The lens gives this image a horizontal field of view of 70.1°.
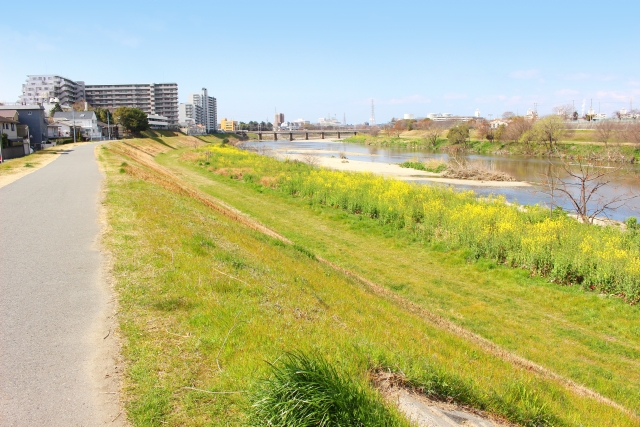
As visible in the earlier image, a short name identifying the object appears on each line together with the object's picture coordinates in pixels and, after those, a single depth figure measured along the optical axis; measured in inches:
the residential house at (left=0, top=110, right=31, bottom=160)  1421.3
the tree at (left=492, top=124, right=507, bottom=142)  3184.1
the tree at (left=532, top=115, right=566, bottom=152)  2647.6
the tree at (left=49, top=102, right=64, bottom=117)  3590.1
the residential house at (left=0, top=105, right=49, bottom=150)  2055.9
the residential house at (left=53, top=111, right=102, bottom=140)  2984.7
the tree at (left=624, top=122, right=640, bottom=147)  2335.9
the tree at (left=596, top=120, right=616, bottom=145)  2641.0
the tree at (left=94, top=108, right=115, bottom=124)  3885.3
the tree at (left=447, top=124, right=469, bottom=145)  3373.5
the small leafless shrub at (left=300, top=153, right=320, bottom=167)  1798.6
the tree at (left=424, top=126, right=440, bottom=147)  3624.5
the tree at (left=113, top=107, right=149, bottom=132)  3457.2
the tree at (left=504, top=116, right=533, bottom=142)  2983.3
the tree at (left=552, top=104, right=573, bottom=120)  3909.9
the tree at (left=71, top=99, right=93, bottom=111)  4503.0
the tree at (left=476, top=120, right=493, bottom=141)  3391.0
